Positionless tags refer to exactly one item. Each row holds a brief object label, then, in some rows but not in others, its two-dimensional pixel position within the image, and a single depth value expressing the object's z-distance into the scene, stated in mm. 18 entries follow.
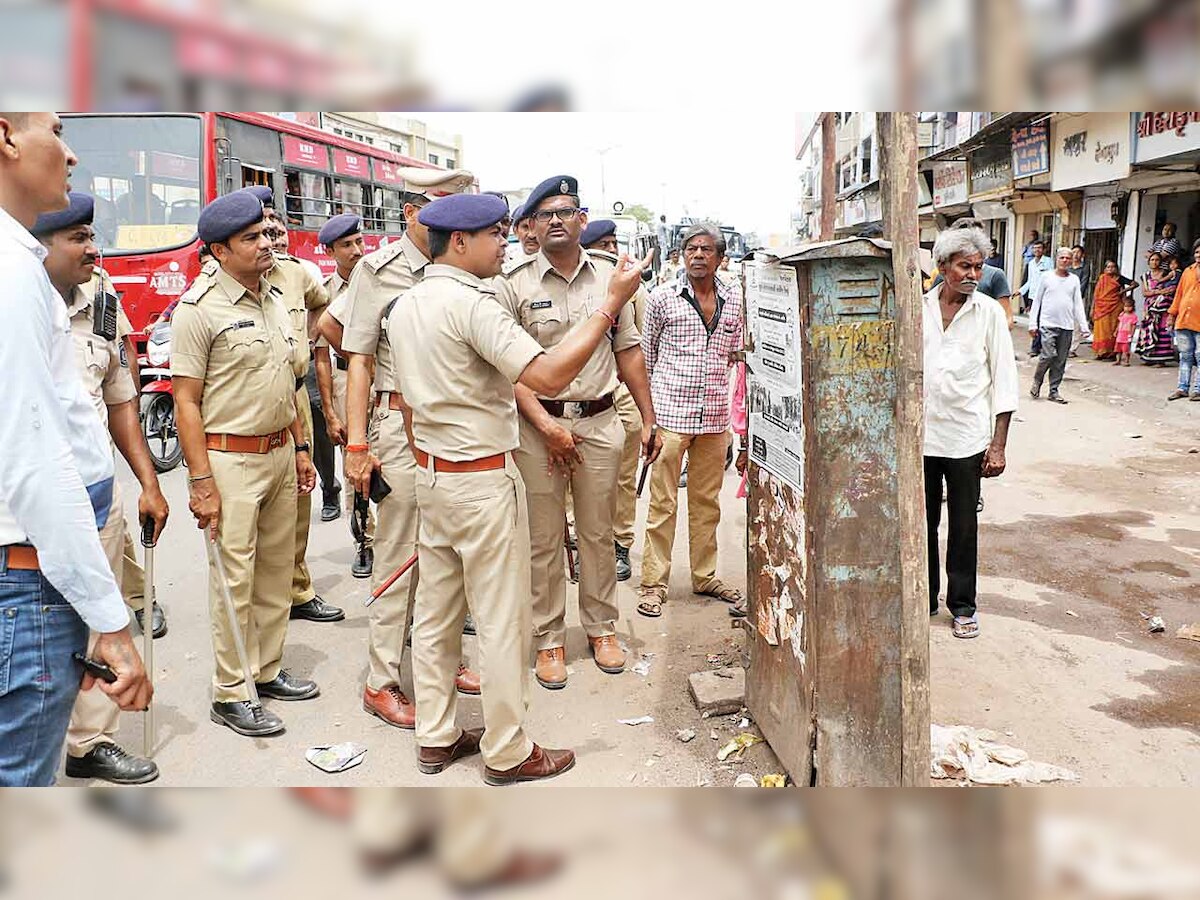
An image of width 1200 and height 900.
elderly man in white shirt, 4500
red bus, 9000
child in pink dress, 13828
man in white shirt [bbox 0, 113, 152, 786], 1659
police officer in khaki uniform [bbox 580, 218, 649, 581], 5918
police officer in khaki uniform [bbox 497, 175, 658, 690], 4184
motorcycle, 8109
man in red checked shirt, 5125
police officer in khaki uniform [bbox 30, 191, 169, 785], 3318
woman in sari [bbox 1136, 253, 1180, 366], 13344
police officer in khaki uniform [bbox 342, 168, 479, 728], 3953
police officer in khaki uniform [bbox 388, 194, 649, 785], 3113
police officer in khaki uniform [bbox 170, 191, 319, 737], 3605
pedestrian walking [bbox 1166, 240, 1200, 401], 10672
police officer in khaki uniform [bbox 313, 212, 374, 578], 5477
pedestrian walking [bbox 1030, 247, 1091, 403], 11328
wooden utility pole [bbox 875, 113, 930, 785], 2725
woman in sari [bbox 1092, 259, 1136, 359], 14611
